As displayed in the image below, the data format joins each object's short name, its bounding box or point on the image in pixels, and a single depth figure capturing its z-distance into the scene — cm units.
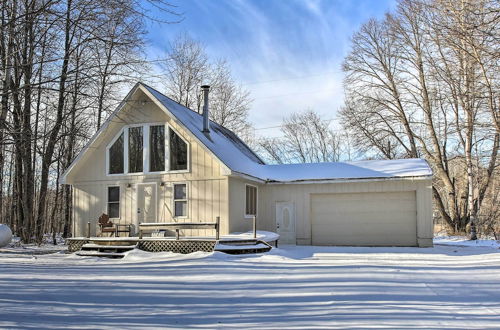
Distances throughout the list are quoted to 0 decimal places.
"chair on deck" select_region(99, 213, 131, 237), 1556
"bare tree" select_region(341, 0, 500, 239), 2203
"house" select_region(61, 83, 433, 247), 1553
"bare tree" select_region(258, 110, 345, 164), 3966
